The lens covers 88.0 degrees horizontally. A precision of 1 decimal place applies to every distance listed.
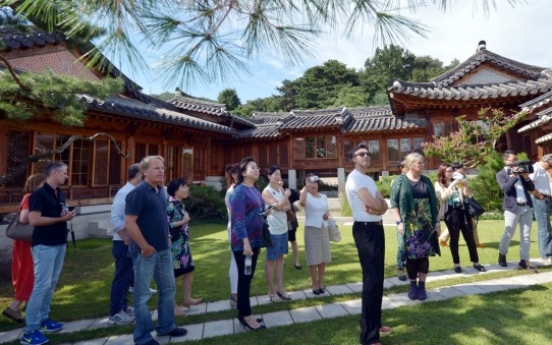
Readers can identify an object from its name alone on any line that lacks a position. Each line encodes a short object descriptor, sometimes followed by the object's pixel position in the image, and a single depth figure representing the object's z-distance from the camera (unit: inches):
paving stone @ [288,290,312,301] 153.2
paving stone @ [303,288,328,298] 155.2
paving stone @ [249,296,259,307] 148.7
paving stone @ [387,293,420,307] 141.4
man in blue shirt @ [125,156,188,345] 106.6
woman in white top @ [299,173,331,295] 155.8
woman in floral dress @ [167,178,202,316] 143.5
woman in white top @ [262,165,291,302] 147.6
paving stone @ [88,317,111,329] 131.7
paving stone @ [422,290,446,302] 144.4
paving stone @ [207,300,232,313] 144.5
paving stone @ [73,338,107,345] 116.6
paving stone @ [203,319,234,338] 119.1
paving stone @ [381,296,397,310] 139.3
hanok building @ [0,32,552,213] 323.3
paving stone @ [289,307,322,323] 128.9
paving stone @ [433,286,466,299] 148.5
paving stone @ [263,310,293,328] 125.4
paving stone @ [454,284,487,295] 150.5
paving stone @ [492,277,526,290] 155.2
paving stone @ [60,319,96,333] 128.8
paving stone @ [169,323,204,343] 115.1
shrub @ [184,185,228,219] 486.0
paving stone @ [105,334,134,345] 116.3
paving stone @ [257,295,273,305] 150.2
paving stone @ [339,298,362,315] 135.2
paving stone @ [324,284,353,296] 159.4
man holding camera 179.2
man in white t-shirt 103.0
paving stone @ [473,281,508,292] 152.7
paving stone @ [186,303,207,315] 141.3
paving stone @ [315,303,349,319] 132.3
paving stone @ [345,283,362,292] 163.1
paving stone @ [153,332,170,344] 113.9
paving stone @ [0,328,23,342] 121.8
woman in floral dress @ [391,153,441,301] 143.1
